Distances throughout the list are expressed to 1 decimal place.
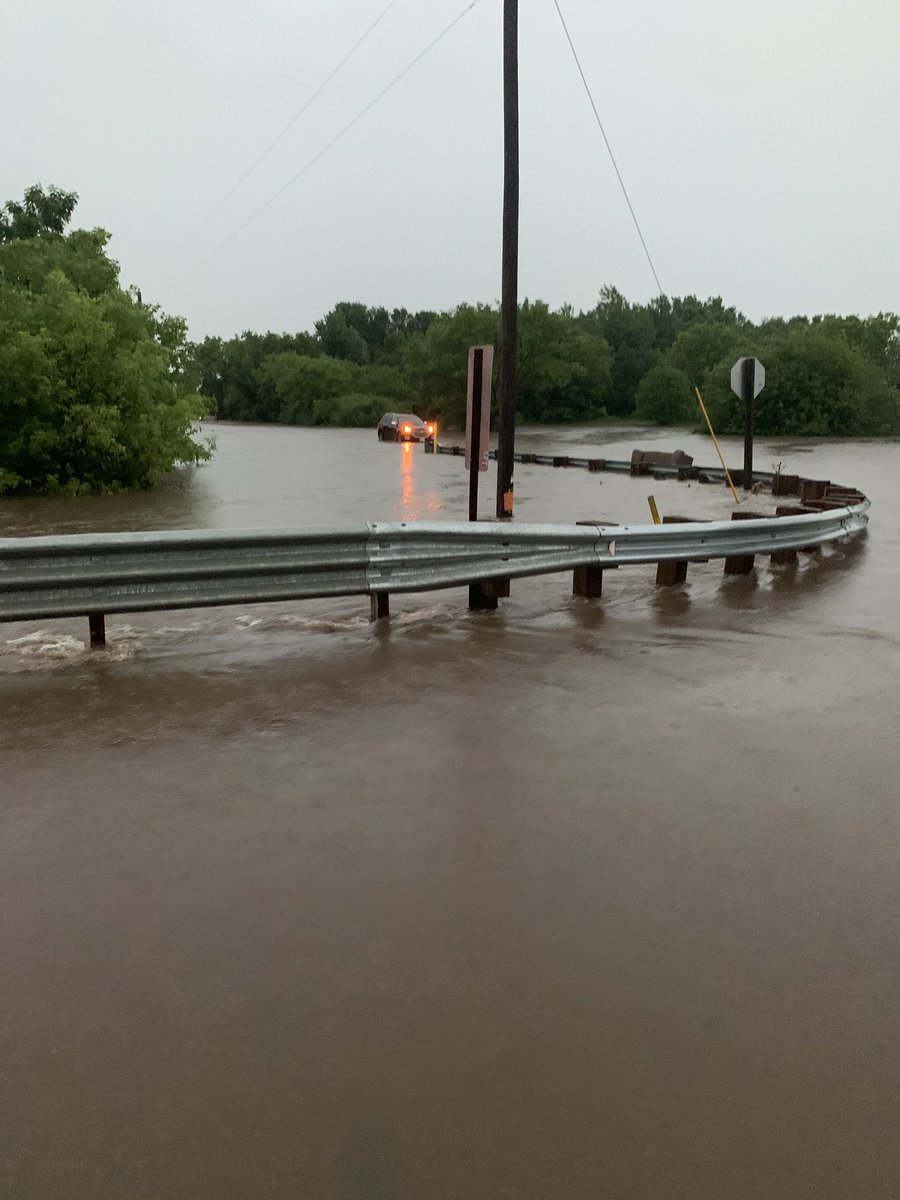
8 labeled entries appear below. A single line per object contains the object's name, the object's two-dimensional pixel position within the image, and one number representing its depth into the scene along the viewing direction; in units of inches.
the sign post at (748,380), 785.6
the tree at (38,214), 1984.5
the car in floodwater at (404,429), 2191.2
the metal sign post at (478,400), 449.7
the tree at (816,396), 2539.4
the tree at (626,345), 4266.7
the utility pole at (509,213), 710.5
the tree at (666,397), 3553.2
